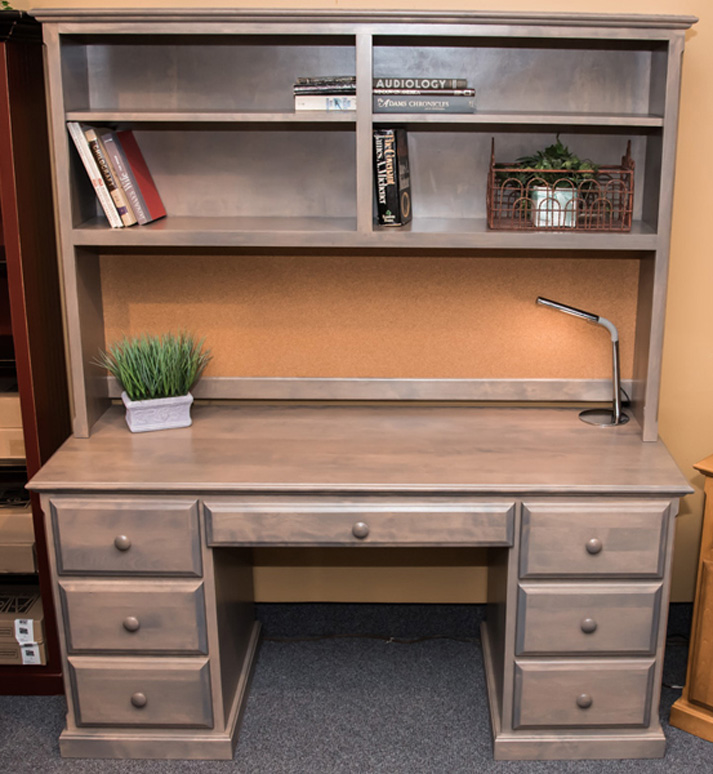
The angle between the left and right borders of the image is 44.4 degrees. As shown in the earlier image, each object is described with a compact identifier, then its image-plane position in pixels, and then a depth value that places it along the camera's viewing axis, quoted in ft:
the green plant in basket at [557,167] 7.38
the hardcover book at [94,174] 7.22
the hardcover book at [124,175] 7.40
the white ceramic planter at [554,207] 7.40
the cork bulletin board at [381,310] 8.31
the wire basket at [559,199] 7.41
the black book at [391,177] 7.30
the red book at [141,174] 7.66
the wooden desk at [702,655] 7.45
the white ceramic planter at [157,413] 7.82
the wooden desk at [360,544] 6.88
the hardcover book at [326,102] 7.14
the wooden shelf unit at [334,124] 6.98
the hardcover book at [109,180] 7.30
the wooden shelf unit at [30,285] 7.23
